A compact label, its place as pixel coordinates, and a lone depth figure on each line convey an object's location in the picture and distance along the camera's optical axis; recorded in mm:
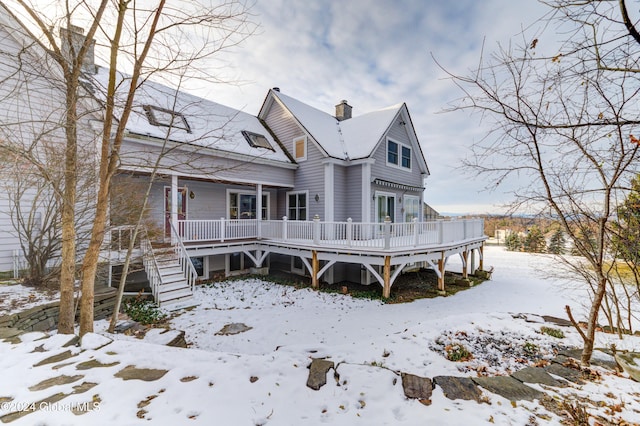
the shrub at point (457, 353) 4479
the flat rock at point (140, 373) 2738
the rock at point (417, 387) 2715
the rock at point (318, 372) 2877
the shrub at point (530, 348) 4754
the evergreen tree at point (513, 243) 25514
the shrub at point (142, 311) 6392
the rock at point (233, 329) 5891
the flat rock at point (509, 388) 2836
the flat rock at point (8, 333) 3475
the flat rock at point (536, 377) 3270
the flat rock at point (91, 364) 2824
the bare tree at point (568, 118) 2492
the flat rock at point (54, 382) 2415
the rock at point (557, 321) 6188
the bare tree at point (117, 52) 3648
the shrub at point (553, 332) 5483
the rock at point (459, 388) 2730
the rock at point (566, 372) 3384
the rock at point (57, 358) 2843
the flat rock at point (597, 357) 3771
